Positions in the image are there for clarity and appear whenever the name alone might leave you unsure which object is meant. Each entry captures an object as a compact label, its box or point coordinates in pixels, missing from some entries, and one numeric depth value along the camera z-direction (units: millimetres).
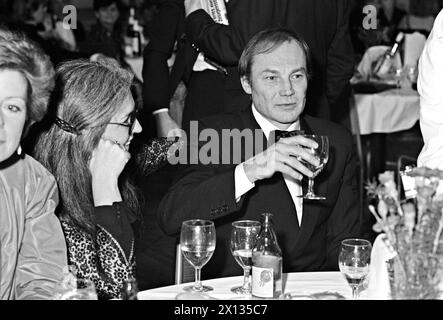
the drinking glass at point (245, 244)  2361
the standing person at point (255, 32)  3781
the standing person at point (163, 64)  4492
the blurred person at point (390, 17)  7910
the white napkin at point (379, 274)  2080
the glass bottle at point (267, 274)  2201
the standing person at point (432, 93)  2914
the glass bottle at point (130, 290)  1857
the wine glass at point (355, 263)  2229
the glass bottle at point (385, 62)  6391
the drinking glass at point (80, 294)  1832
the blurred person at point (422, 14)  10570
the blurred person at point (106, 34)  7031
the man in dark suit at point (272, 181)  2840
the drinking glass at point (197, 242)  2330
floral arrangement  1739
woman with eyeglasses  2615
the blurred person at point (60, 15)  8039
